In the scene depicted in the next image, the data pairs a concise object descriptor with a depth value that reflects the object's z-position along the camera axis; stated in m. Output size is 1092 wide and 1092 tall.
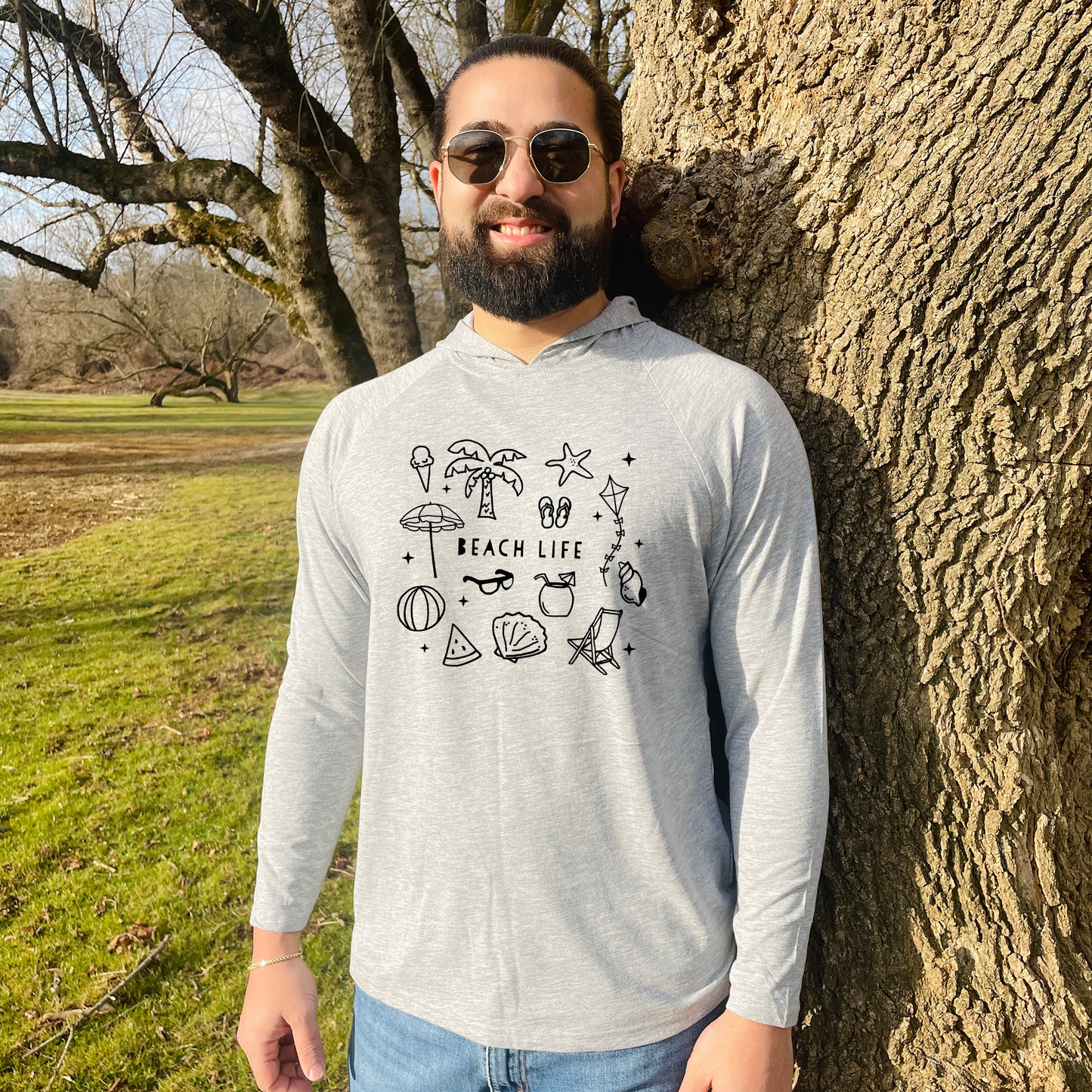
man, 1.22
